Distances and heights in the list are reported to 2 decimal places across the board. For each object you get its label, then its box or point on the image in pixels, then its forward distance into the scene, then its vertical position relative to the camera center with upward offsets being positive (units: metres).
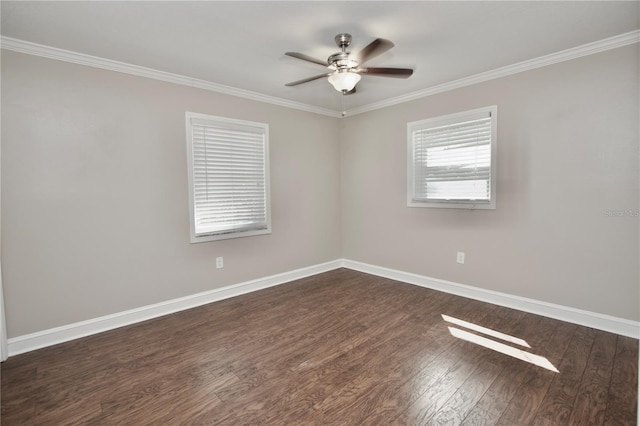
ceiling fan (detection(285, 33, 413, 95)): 2.28 +1.01
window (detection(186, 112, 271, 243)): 3.43 +0.25
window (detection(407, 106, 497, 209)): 3.34 +0.41
